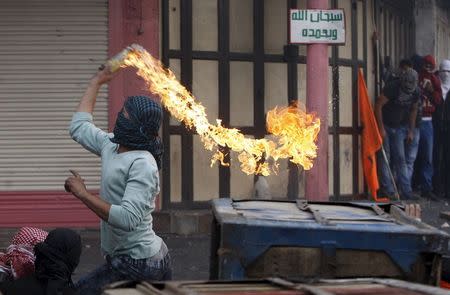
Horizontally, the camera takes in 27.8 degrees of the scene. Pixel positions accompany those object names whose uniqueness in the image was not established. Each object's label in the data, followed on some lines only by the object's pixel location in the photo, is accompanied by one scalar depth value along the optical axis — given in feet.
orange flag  45.09
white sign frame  33.50
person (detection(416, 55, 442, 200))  49.83
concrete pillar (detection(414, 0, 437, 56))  63.31
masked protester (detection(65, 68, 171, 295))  15.71
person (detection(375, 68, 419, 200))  46.32
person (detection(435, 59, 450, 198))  51.93
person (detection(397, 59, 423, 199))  47.78
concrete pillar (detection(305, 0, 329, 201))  36.24
